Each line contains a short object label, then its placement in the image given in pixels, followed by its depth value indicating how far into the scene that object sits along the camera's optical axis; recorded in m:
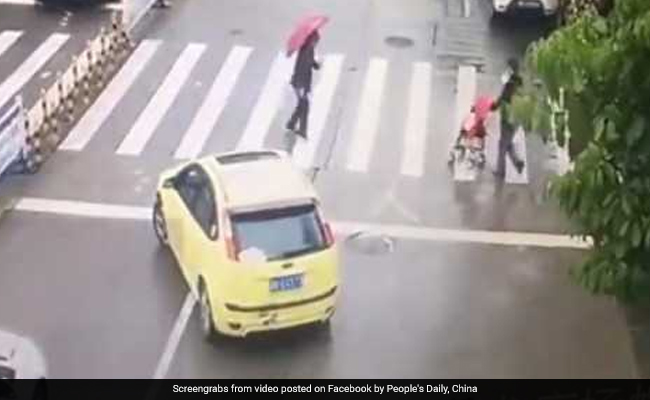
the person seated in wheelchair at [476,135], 19.02
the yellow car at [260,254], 14.02
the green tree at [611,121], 8.20
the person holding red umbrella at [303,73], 20.03
